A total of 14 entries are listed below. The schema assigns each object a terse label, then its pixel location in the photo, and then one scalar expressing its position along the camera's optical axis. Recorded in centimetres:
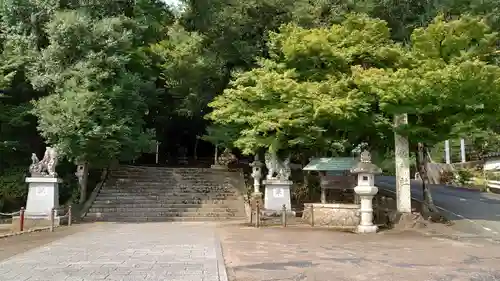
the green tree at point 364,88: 1534
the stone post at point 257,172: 2408
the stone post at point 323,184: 2003
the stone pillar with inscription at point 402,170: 1717
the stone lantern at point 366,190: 1638
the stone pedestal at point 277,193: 2069
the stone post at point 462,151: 3899
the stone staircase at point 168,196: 2167
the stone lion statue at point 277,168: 2117
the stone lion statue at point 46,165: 1912
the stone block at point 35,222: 1804
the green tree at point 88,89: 1927
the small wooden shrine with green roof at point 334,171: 1958
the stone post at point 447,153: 4050
